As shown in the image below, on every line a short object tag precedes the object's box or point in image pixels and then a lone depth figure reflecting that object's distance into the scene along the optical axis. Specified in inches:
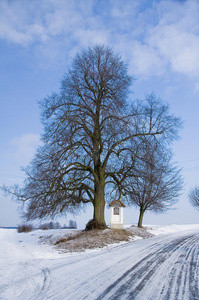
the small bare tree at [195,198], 1815.9
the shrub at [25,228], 1082.1
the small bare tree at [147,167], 528.1
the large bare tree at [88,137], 503.8
